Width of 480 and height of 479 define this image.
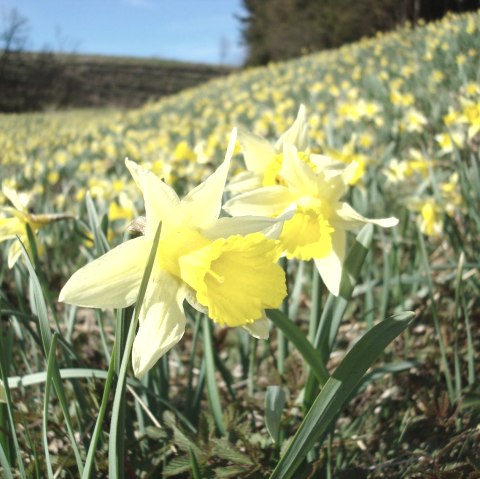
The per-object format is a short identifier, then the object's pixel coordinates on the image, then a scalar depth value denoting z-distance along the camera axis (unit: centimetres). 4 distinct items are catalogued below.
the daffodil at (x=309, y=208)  20
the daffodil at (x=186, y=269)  15
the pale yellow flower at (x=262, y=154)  22
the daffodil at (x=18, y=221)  23
